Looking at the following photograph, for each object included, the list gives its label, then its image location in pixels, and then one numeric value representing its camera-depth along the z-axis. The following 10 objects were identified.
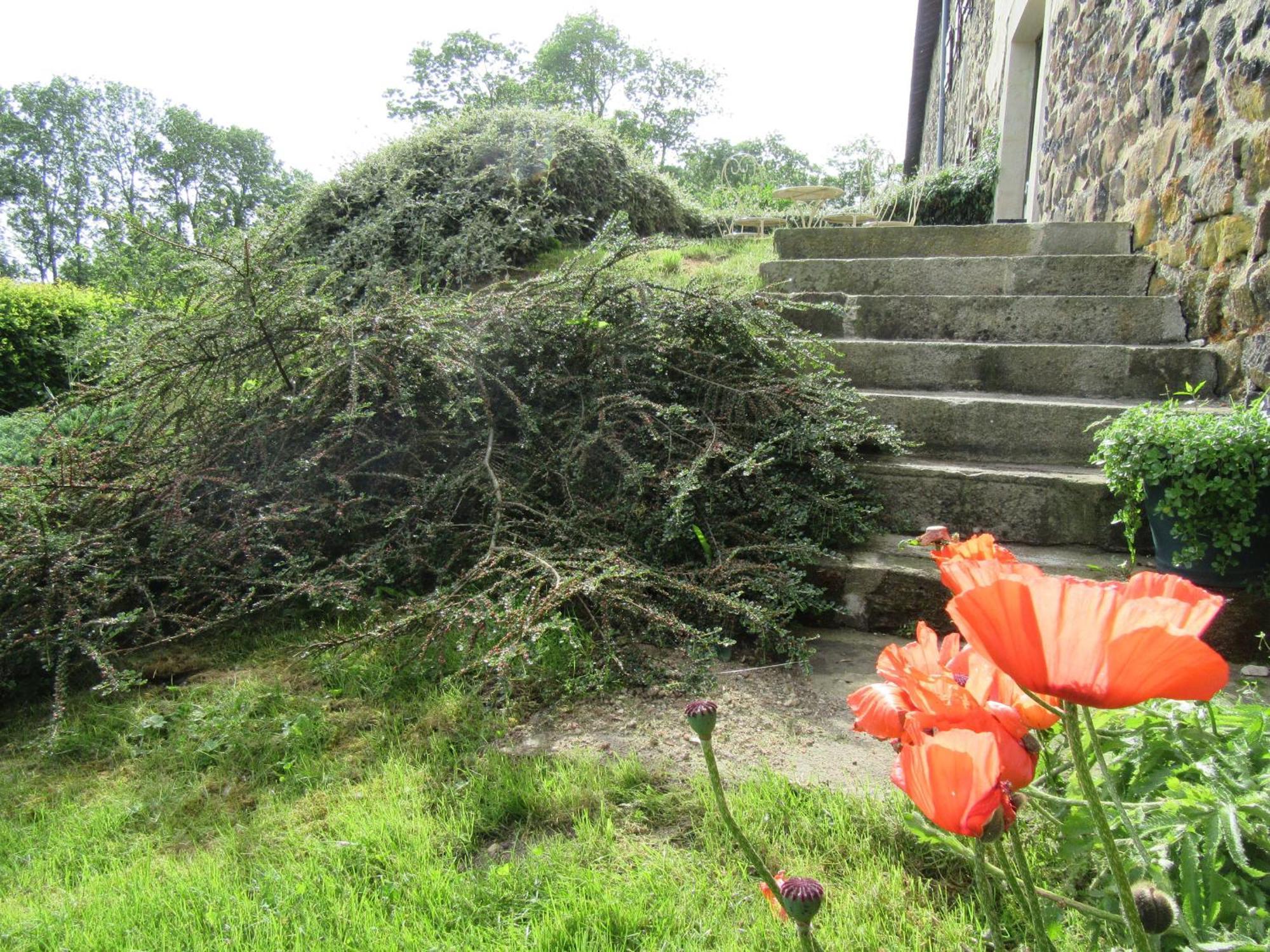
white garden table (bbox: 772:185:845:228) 9.15
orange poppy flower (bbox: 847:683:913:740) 0.68
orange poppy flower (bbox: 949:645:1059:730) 0.67
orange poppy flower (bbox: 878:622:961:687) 0.68
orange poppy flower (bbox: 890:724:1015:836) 0.56
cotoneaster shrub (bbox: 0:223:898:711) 2.32
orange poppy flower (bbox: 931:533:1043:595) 0.56
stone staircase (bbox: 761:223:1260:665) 2.68
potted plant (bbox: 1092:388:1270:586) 2.15
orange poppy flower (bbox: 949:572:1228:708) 0.48
